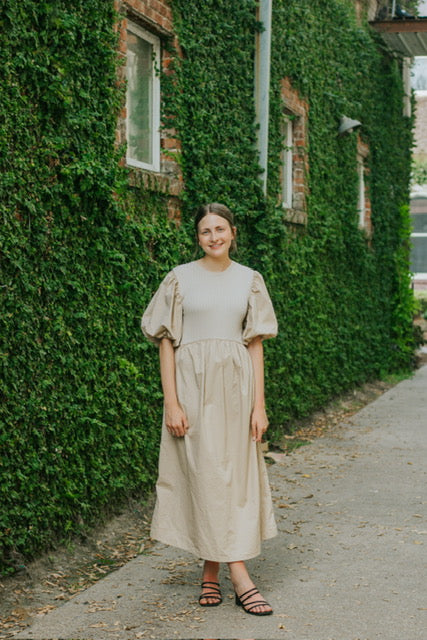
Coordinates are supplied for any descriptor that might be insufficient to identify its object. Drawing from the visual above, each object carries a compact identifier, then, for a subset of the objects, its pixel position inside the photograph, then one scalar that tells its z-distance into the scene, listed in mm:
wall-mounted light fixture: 11047
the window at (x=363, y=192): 12891
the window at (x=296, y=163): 9961
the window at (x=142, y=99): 6227
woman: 4086
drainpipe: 8033
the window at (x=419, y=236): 33812
